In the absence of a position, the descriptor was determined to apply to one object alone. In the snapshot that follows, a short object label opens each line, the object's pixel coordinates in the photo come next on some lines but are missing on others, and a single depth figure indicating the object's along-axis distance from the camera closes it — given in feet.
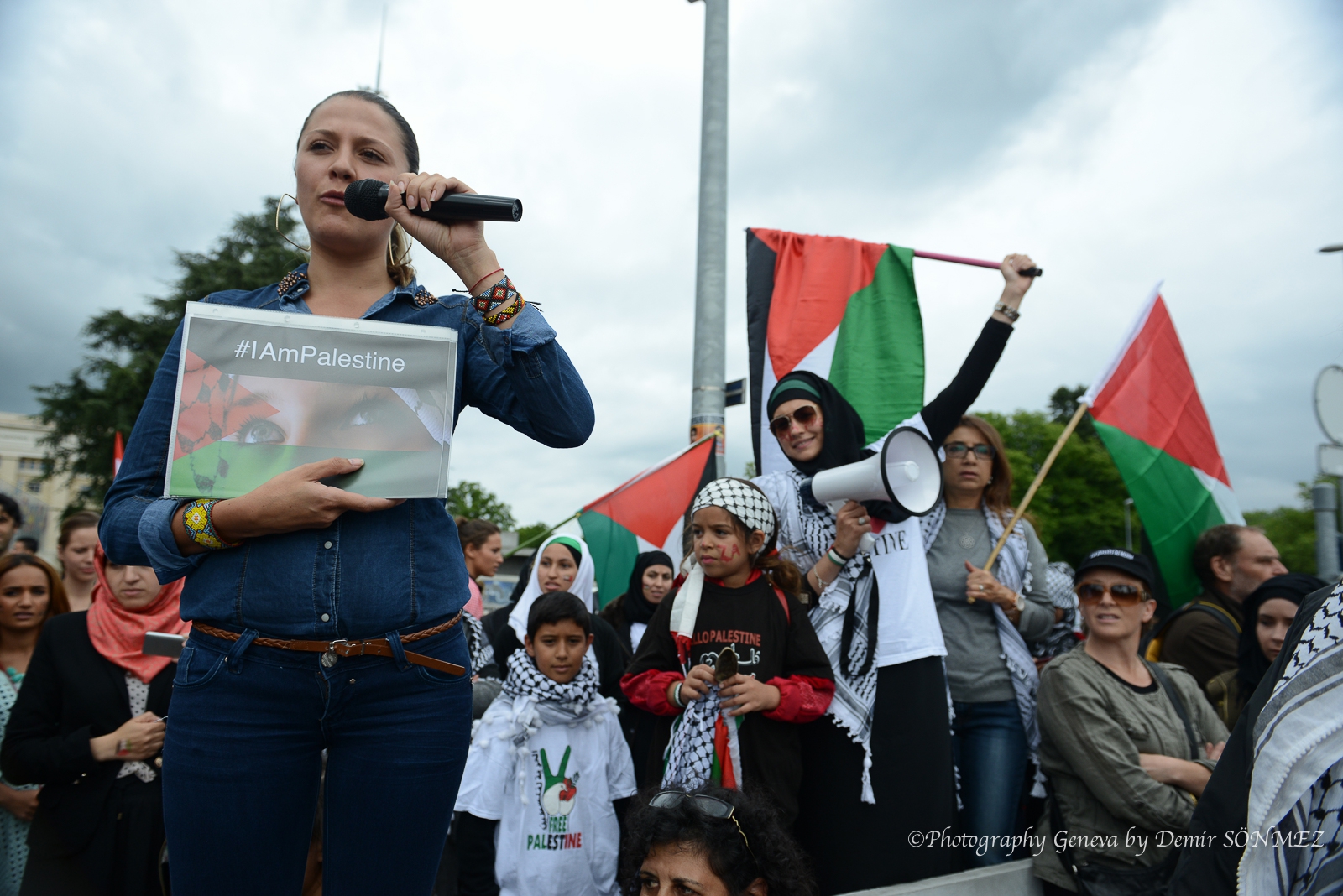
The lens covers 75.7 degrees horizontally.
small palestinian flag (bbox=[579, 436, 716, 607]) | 19.24
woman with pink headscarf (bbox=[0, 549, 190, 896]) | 10.14
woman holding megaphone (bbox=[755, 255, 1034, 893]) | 10.07
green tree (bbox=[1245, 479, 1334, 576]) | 151.12
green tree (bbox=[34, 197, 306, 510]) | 68.85
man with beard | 13.55
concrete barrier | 9.50
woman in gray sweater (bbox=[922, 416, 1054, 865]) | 11.38
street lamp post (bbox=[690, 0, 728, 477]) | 20.20
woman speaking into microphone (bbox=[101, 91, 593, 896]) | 4.15
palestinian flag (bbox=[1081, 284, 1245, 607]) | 15.61
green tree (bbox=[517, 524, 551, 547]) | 173.75
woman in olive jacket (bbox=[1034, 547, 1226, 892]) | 9.93
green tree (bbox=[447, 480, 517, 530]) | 136.46
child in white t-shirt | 11.55
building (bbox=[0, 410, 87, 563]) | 212.43
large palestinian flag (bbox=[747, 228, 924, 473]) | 15.20
